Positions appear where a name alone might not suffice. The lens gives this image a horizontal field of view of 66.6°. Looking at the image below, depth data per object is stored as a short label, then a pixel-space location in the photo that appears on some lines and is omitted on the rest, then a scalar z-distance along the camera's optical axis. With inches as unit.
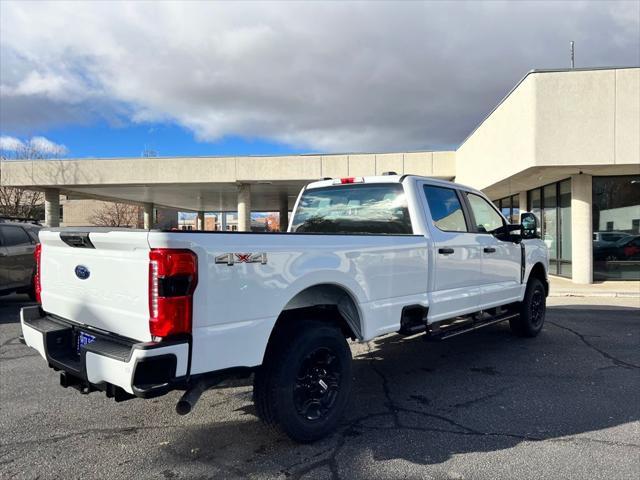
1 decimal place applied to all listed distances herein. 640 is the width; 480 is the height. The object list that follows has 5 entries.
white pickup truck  113.1
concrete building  504.1
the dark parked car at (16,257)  379.1
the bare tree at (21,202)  1429.6
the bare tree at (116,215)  2154.3
